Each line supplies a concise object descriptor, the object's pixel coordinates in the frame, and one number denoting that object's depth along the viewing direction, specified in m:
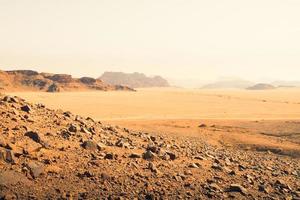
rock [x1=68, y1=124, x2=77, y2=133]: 14.64
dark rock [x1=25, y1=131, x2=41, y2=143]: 12.52
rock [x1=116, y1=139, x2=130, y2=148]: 14.54
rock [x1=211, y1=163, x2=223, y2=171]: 13.47
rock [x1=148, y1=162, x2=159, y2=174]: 11.91
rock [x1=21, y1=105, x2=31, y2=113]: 16.28
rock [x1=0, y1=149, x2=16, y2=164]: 10.82
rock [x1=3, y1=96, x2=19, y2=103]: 16.94
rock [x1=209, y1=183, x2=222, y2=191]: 11.42
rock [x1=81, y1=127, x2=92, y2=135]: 15.22
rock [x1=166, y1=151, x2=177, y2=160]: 13.84
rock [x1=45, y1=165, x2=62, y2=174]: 10.88
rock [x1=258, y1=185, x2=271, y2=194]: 11.93
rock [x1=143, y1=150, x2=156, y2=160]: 13.14
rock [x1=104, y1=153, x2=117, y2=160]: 12.55
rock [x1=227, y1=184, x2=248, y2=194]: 11.52
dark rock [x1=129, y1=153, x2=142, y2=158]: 13.15
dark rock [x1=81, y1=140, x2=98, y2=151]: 13.14
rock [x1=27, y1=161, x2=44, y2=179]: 10.51
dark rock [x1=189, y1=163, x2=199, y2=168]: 13.28
